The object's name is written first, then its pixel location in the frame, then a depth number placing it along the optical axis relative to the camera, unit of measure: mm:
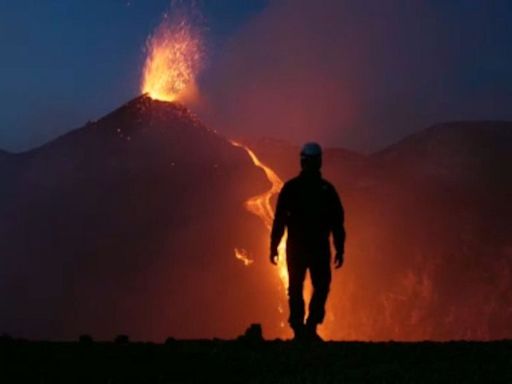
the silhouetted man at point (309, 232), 12000
